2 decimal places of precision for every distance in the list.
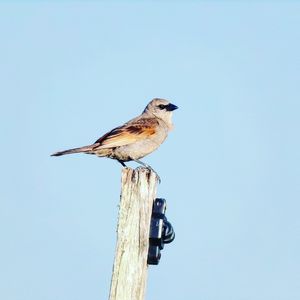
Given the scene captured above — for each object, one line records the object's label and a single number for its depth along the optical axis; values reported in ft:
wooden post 33.47
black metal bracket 35.09
